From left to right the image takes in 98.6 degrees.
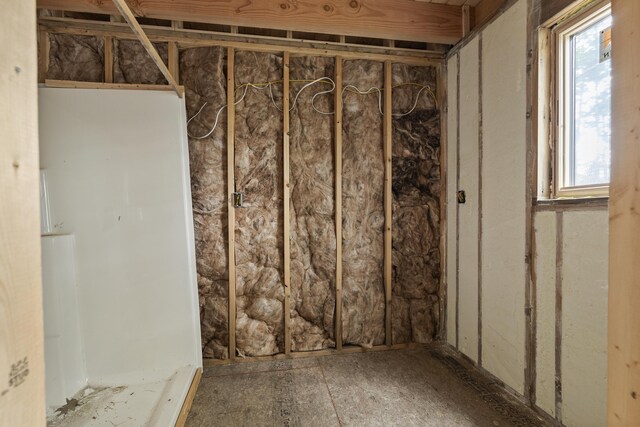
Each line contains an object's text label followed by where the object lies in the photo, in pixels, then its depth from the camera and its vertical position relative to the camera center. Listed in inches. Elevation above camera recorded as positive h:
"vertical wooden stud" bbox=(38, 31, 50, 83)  75.2 +42.7
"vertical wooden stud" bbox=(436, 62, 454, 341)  91.4 +3.6
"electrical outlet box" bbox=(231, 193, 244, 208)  83.0 +2.5
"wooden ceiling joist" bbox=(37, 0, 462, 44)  74.0 +54.3
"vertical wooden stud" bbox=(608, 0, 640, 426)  20.5 -1.3
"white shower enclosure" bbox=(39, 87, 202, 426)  65.8 -9.8
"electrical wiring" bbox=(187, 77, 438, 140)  83.0 +36.9
